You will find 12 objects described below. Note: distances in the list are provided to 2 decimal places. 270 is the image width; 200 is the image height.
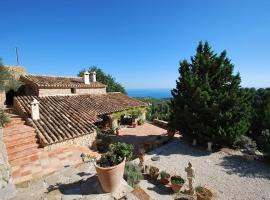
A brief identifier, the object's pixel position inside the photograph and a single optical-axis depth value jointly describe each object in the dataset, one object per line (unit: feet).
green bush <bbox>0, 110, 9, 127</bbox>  37.77
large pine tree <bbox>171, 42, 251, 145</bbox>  45.42
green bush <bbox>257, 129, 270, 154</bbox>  40.86
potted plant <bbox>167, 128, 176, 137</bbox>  58.71
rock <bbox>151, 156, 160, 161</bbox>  43.91
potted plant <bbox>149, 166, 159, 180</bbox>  34.32
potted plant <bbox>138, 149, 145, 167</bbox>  37.42
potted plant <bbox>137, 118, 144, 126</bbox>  78.18
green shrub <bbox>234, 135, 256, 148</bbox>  49.78
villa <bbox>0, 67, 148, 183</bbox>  34.01
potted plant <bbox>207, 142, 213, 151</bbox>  47.39
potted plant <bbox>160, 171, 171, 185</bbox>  33.01
